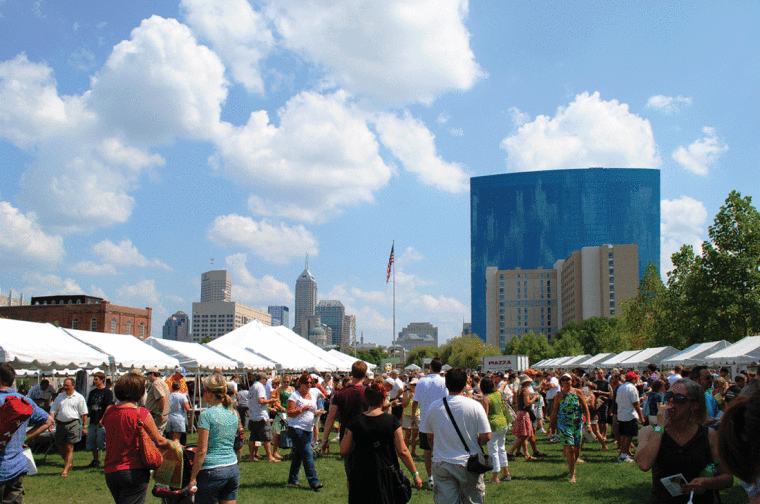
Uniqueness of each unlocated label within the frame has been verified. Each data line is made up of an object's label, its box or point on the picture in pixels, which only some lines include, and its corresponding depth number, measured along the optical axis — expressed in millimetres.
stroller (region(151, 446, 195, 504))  5141
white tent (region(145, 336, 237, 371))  21406
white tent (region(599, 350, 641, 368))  37741
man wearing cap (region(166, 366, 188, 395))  12914
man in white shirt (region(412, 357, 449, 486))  9211
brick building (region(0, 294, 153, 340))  91562
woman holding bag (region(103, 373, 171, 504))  5125
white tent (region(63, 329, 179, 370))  16969
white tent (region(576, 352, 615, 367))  44969
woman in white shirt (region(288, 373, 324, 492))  10023
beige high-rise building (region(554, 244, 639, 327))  128125
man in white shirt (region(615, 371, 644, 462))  13031
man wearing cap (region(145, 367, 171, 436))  10086
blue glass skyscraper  175125
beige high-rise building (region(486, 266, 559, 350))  170375
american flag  55125
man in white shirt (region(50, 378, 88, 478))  11602
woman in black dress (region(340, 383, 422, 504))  5266
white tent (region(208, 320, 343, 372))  28062
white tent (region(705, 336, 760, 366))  20109
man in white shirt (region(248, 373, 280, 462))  13258
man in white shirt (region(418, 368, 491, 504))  5539
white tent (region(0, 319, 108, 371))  13493
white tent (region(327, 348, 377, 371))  40119
